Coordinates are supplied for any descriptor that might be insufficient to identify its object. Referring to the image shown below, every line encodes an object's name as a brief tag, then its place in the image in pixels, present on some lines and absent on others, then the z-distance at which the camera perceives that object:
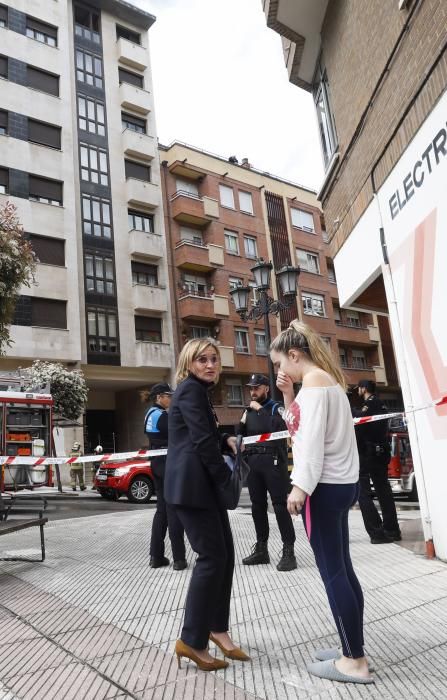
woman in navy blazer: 2.75
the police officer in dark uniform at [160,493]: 5.24
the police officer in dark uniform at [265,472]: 5.17
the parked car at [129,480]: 14.09
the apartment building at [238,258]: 30.11
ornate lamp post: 12.65
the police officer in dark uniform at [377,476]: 6.16
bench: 4.96
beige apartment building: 25.33
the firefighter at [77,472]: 20.13
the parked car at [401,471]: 11.73
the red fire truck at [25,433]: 13.91
